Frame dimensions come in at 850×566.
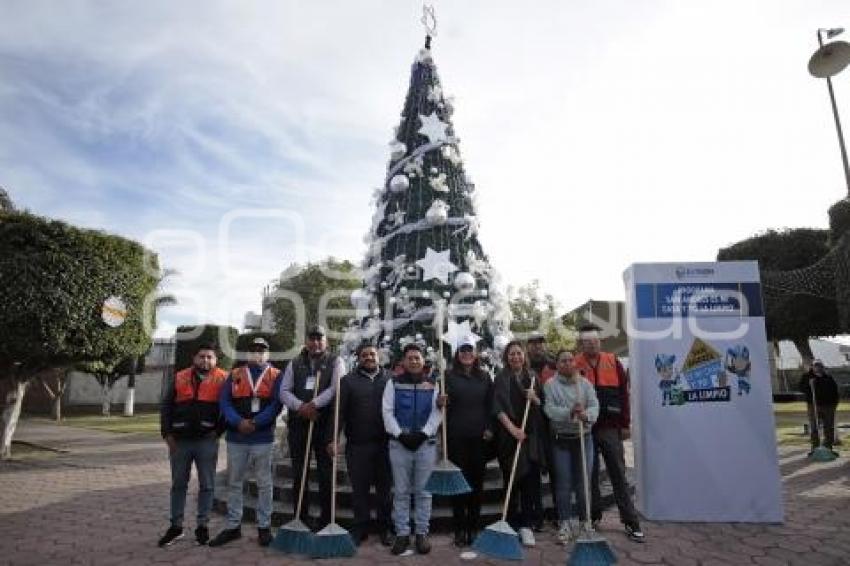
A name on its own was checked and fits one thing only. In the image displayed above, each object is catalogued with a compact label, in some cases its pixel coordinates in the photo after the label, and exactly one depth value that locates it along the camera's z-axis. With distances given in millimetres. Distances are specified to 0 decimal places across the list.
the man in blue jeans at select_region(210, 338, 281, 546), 4906
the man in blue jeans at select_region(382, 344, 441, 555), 4676
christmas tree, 7297
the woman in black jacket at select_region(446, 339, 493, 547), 4887
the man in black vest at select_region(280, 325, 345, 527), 4973
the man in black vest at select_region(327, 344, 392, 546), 4871
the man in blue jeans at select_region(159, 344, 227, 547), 5051
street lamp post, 11992
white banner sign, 5652
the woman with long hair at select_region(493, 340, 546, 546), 4902
